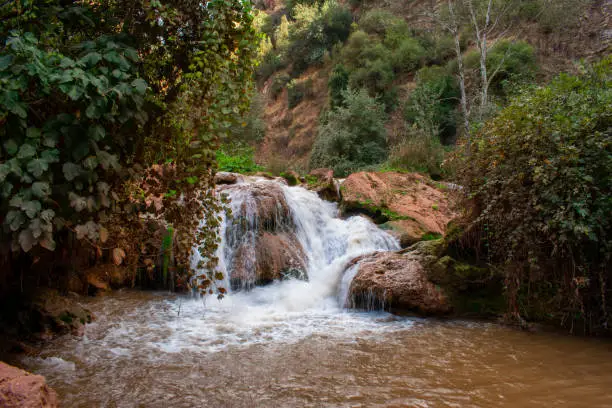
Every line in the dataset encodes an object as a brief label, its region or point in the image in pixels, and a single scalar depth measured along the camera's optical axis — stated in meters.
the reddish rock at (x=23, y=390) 2.39
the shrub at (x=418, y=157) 13.89
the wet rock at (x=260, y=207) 8.30
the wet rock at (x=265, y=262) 7.43
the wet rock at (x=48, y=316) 4.52
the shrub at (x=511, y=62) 16.68
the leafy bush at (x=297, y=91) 26.31
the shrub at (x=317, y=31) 25.94
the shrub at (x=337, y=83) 22.15
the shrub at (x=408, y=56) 21.86
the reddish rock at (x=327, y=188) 10.48
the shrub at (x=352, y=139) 16.77
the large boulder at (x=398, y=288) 5.73
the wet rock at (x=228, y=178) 10.38
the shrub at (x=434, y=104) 17.22
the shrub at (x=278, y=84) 28.22
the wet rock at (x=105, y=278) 6.77
